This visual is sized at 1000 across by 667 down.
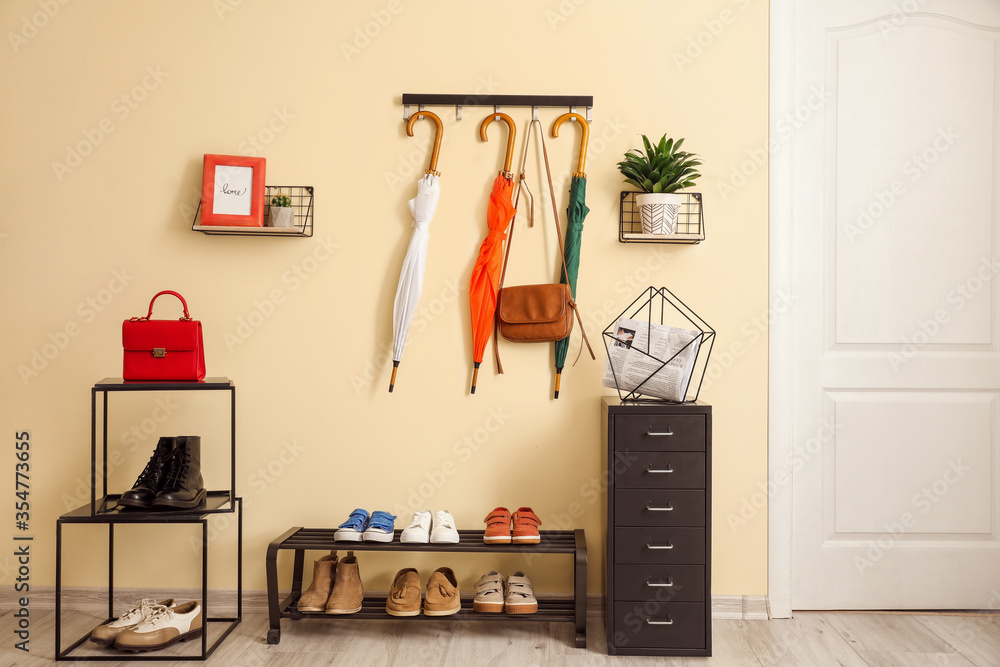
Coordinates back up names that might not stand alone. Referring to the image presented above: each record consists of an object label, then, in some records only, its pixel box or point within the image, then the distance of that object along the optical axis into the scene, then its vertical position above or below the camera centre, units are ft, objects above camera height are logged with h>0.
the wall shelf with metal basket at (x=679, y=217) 7.72 +1.42
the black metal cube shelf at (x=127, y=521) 6.60 -2.20
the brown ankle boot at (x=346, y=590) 7.03 -2.74
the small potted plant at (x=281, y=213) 7.55 +1.37
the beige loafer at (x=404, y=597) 6.96 -2.75
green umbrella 7.68 +1.30
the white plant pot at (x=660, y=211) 7.35 +1.39
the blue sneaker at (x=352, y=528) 6.96 -2.03
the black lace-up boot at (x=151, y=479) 6.80 -1.52
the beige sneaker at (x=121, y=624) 6.84 -3.00
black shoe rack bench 6.89 -2.38
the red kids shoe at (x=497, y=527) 6.97 -2.02
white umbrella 7.75 +0.85
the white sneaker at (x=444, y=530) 6.98 -2.05
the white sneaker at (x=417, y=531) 6.95 -2.05
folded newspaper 6.75 -0.21
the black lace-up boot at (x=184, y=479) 6.81 -1.52
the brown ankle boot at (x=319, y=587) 7.08 -2.73
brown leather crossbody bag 7.45 +0.27
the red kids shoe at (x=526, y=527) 6.98 -2.02
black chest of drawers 6.77 -1.95
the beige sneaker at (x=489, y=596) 6.98 -2.74
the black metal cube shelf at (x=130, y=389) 6.68 -0.91
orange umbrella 7.76 +0.84
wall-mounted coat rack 7.81 +2.76
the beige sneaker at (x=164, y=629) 6.70 -3.02
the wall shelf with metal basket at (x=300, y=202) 7.87 +1.58
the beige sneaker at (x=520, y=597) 6.96 -2.76
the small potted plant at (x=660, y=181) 7.34 +1.74
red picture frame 7.64 +1.69
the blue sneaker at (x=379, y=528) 6.98 -2.03
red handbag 6.75 -0.15
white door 7.96 +0.59
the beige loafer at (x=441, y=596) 6.95 -2.75
